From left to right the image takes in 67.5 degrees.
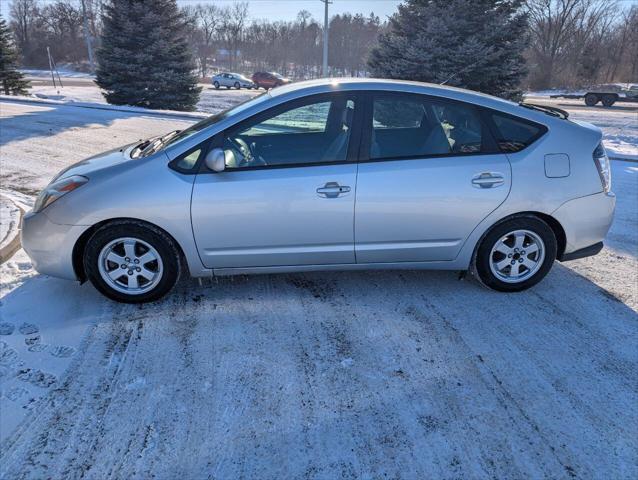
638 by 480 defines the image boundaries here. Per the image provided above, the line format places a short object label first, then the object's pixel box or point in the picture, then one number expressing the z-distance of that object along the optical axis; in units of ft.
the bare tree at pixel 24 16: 236.84
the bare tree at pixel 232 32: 269.85
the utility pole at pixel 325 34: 91.81
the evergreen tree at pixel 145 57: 59.67
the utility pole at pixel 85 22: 125.21
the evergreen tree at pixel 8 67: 78.07
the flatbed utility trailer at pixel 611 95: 104.73
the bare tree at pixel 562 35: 178.19
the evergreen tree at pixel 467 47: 46.39
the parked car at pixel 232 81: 127.13
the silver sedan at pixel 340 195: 11.46
